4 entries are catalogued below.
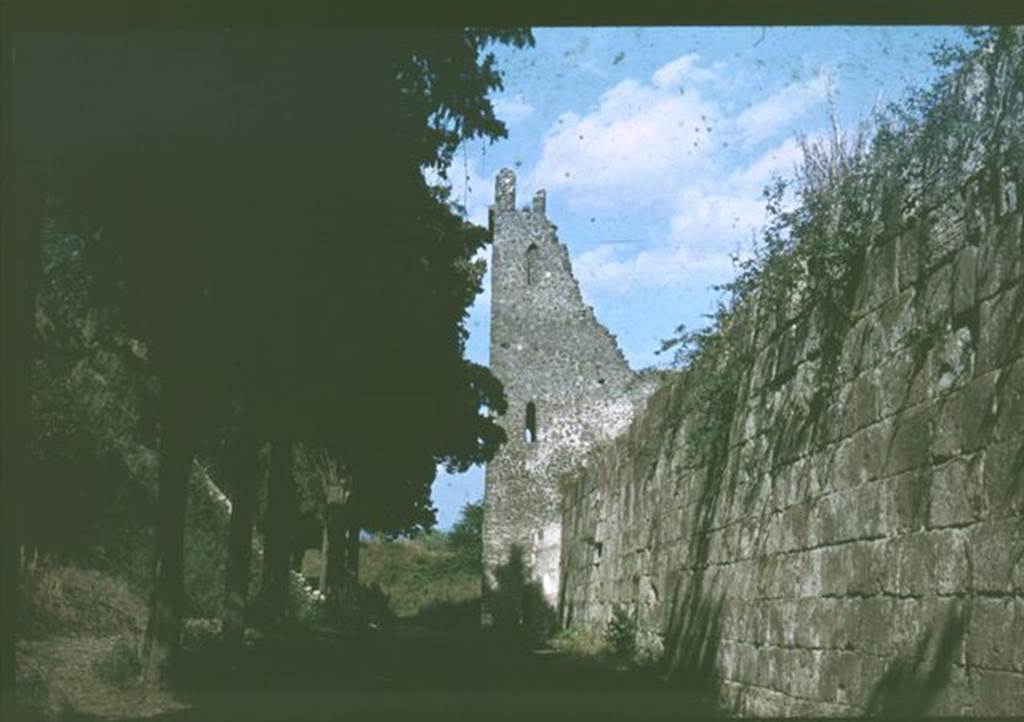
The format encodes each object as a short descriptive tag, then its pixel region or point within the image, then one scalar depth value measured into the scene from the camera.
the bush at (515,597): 31.47
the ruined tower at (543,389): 35.75
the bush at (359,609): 25.94
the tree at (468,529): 71.38
